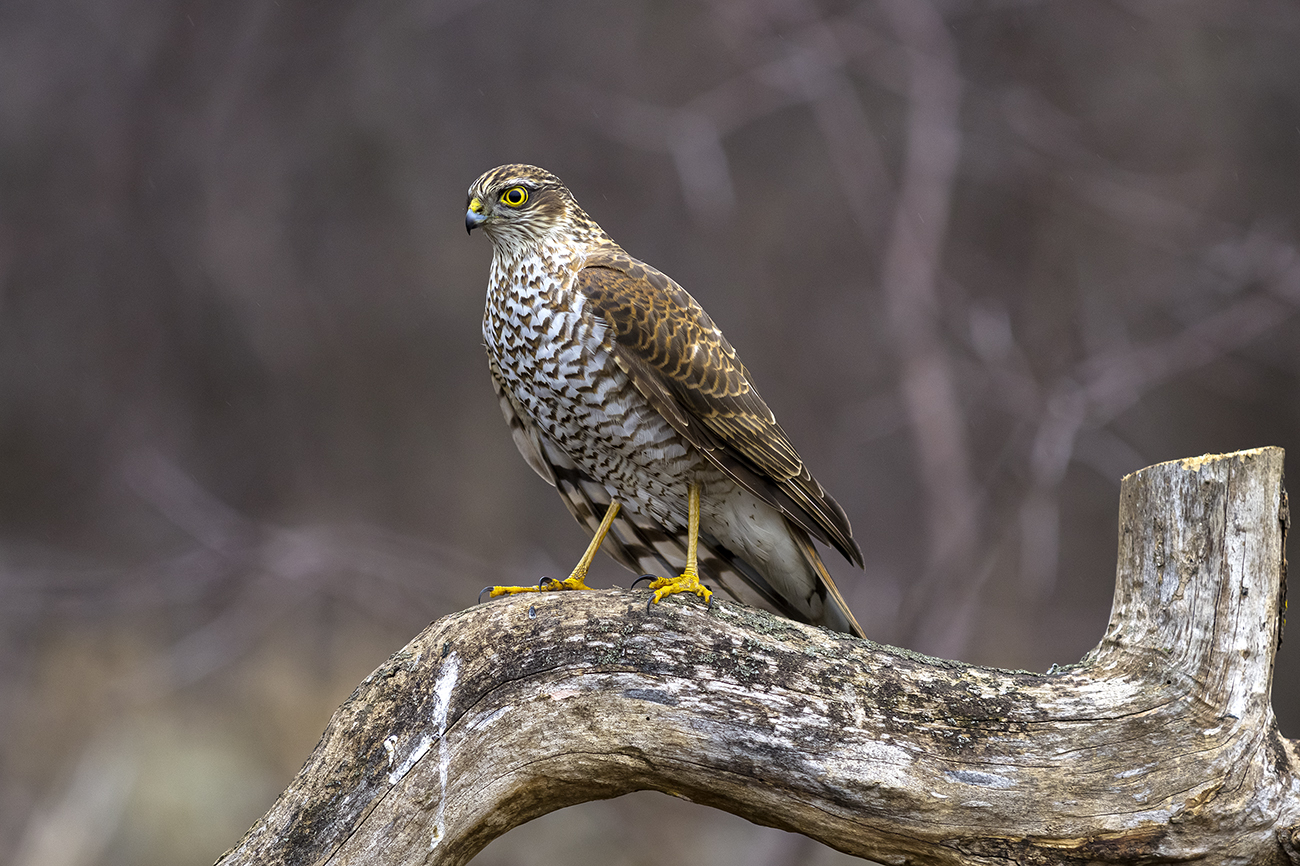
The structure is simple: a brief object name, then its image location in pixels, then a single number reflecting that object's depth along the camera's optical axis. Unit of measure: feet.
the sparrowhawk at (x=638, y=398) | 33.79
